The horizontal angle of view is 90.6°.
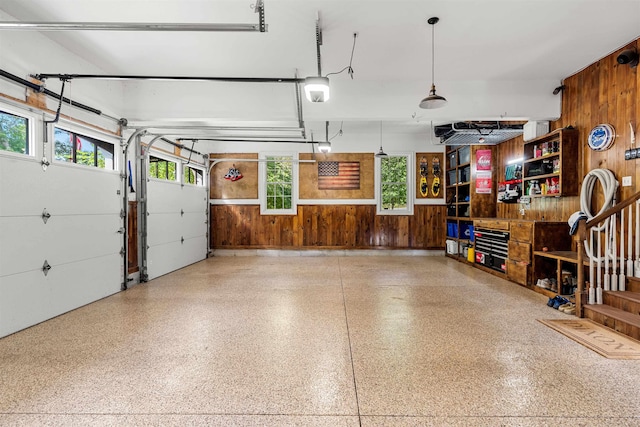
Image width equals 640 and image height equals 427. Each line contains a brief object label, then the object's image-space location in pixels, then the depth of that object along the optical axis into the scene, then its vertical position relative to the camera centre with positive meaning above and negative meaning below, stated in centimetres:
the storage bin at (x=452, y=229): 830 -51
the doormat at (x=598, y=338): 282 -127
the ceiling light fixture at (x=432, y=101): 382 +134
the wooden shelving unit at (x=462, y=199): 746 +28
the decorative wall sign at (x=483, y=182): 731 +66
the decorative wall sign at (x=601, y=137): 431 +102
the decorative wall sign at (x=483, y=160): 730 +117
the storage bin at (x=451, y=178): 865 +92
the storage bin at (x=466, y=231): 762 -50
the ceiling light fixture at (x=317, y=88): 356 +142
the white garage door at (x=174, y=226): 604 -31
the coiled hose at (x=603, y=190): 414 +26
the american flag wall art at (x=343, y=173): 906 +109
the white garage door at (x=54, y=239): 330 -34
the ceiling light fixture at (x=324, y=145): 718 +150
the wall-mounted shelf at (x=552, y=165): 493 +77
